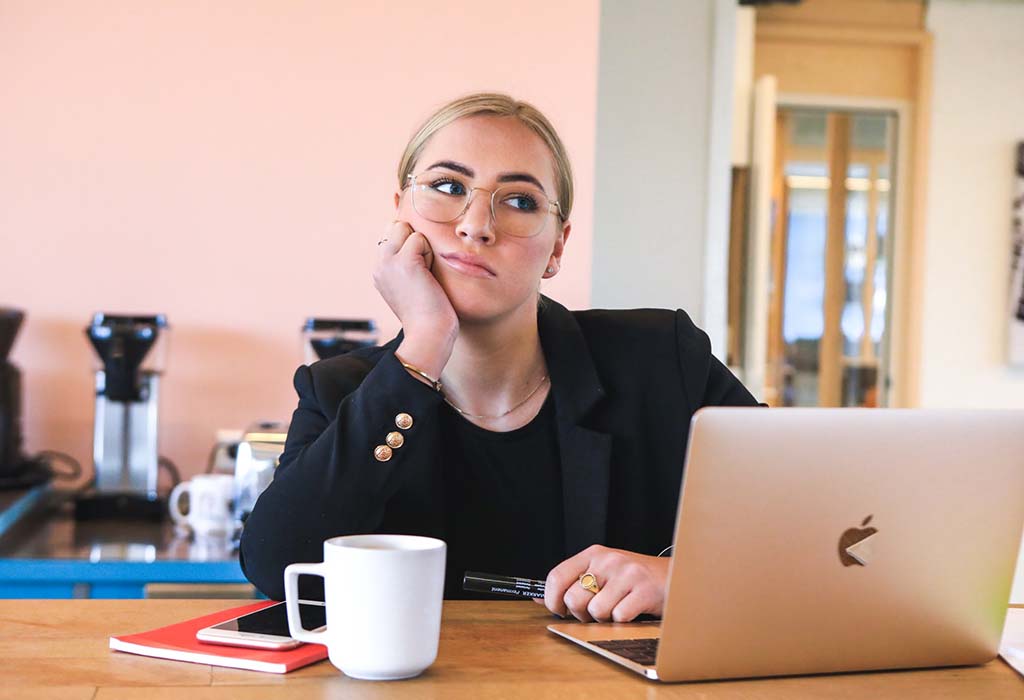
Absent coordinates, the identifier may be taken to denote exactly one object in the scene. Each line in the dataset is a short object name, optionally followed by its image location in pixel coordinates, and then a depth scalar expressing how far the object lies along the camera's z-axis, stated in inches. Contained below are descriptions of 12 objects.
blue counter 72.7
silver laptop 31.2
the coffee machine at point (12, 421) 88.4
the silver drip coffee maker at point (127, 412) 89.0
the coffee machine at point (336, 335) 94.0
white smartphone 35.0
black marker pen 45.3
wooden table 31.2
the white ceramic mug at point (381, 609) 31.5
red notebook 33.4
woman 52.2
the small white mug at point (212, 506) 80.9
